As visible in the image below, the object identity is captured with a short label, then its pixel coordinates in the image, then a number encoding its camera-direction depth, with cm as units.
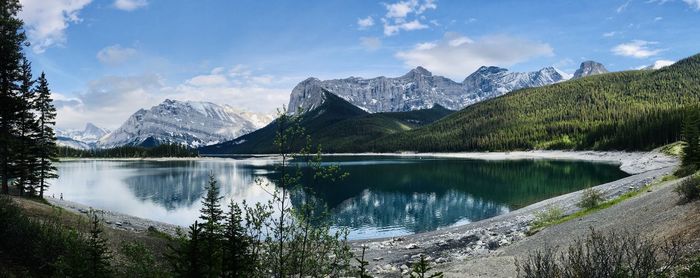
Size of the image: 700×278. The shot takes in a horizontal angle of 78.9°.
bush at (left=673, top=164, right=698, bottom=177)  4142
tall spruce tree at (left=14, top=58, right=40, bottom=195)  5284
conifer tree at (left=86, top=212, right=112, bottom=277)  969
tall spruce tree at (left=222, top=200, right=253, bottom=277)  980
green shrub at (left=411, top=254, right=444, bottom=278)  892
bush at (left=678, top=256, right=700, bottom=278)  1224
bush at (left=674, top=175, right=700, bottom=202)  2441
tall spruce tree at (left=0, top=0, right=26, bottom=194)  2552
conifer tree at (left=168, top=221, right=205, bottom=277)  889
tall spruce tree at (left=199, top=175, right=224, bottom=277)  934
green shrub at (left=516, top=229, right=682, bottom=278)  1074
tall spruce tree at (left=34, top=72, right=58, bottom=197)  5600
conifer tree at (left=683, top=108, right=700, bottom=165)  4711
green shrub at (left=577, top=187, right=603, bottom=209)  3962
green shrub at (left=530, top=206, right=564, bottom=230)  3710
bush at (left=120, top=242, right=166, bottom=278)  1189
